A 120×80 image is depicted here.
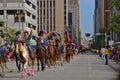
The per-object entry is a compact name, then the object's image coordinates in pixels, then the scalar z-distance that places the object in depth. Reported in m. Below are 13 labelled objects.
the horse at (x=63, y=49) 40.36
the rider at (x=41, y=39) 24.24
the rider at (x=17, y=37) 20.58
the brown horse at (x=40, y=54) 24.94
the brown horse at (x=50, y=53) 30.59
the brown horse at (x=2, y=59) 22.01
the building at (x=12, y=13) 109.72
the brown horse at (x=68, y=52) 50.65
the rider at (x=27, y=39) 22.04
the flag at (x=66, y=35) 40.56
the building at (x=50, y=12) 197.12
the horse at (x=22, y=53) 20.45
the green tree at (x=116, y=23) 48.34
